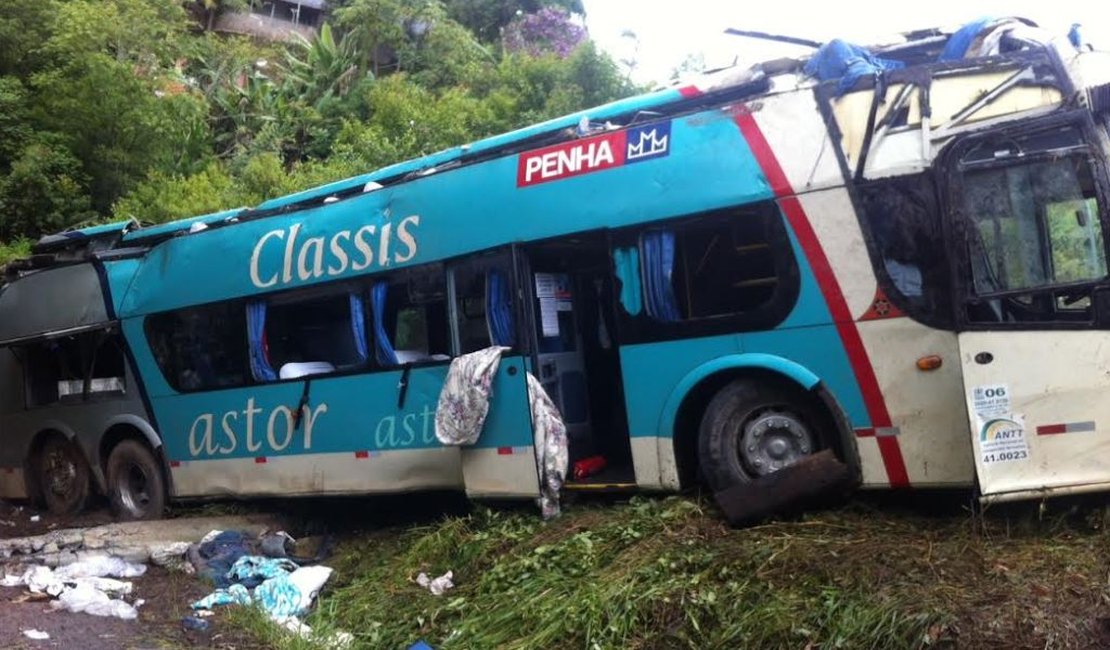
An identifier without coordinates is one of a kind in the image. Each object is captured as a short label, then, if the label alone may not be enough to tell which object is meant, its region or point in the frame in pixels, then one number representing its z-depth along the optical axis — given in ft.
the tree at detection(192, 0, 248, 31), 99.14
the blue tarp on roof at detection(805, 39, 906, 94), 18.76
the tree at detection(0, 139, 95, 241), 54.44
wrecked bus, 16.51
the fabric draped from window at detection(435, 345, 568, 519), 21.86
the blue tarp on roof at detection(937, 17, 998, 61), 19.17
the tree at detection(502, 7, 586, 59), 83.71
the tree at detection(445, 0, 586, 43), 92.38
